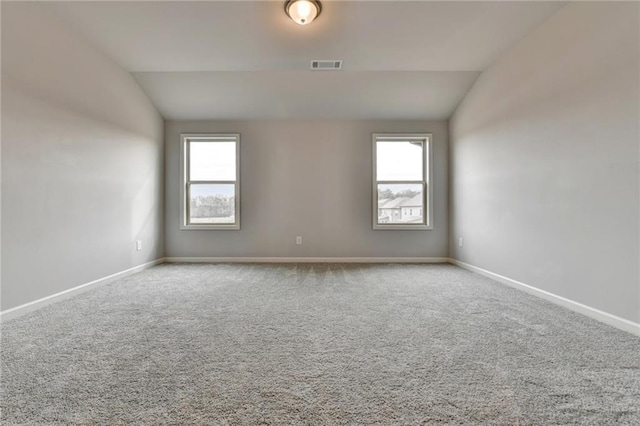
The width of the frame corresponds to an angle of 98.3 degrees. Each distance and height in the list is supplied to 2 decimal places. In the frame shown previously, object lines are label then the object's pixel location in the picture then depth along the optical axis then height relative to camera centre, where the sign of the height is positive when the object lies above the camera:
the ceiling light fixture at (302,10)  2.42 +1.82
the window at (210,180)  4.36 +0.53
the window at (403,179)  4.37 +0.54
